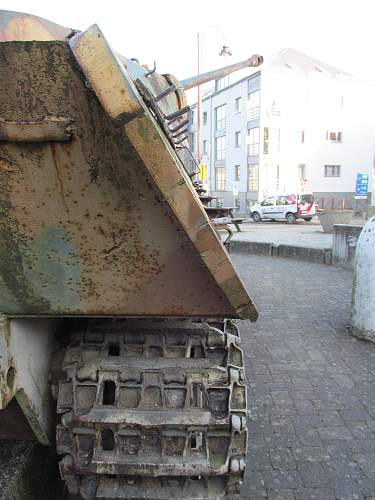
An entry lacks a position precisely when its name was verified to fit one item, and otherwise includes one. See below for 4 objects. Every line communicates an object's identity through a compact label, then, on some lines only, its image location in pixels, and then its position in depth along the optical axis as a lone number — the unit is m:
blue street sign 24.84
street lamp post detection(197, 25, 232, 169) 17.97
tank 1.54
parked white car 26.09
